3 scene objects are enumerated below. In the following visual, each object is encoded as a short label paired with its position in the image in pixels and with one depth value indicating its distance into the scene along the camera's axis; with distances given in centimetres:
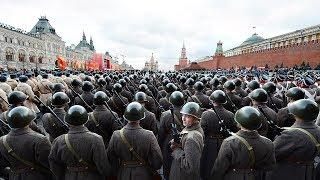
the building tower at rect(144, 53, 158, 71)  17525
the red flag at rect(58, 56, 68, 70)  4305
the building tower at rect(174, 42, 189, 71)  12512
